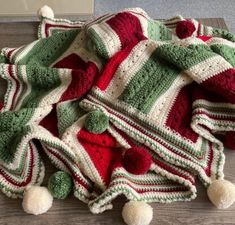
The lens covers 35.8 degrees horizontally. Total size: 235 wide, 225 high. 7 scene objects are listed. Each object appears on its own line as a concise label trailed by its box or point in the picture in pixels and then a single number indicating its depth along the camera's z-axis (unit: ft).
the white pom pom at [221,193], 2.02
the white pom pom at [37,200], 2.03
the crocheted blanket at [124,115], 2.14
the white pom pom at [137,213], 1.97
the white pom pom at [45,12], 3.17
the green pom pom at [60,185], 2.08
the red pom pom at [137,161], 2.10
